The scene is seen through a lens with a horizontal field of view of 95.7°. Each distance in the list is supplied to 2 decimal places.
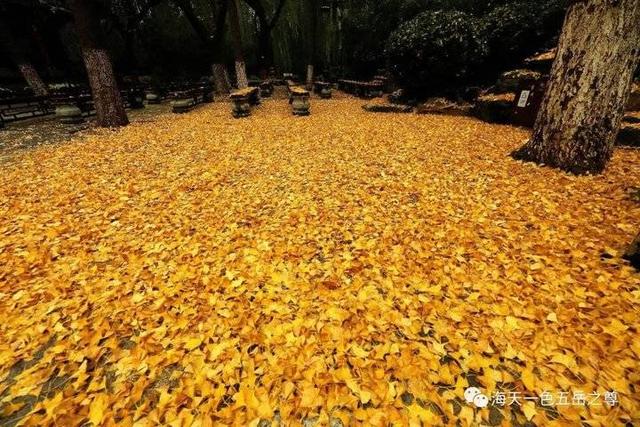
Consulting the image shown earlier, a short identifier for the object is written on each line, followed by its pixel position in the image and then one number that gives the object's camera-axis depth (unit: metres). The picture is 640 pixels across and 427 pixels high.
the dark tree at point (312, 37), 18.84
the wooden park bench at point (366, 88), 15.97
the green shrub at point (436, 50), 9.86
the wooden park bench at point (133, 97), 14.08
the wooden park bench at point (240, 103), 11.30
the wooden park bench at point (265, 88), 18.11
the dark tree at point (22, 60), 14.68
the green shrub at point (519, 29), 8.91
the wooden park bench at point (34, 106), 10.67
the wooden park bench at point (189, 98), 13.04
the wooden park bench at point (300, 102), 11.35
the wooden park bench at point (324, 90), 16.67
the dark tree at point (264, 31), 19.80
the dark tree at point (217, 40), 17.08
